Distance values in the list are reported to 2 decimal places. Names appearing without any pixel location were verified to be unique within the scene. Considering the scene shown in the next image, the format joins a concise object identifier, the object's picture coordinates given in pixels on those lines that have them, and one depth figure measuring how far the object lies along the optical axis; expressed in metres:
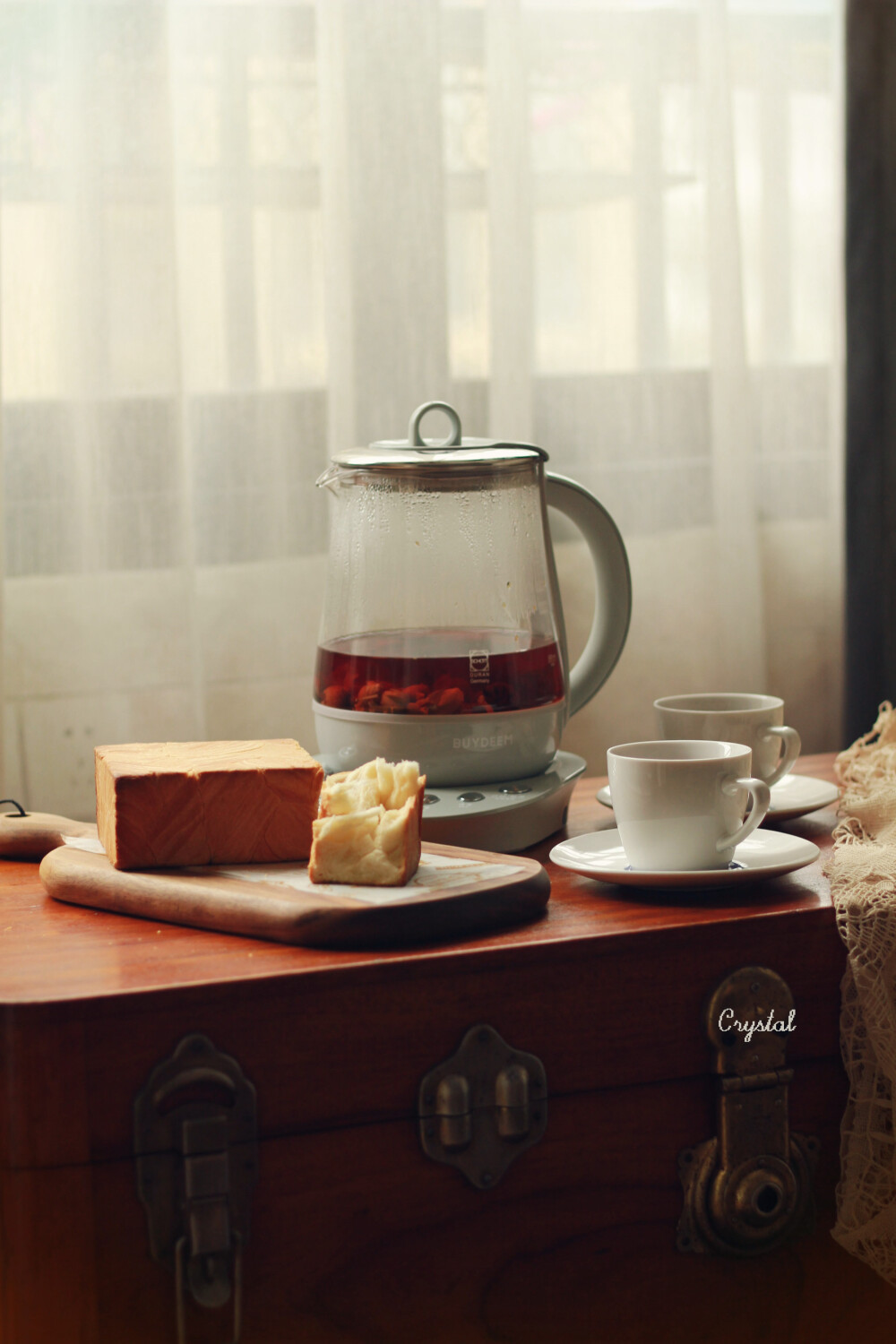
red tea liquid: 1.82
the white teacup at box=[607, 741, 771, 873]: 1.71
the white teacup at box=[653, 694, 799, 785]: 1.84
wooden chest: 1.63
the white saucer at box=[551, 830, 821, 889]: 1.72
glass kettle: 1.82
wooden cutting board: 1.67
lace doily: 1.70
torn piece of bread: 1.70
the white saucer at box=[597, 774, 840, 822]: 1.87
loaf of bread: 1.73
